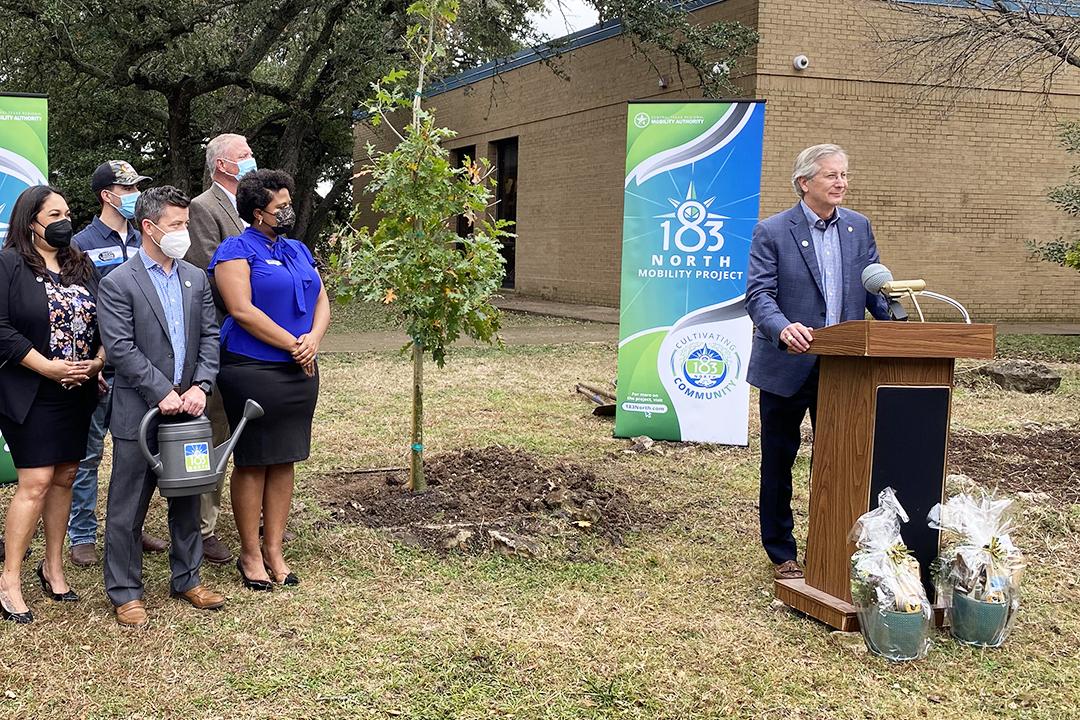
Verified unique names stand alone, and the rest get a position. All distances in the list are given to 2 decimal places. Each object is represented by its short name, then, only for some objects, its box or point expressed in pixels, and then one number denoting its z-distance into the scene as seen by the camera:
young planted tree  5.32
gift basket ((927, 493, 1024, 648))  3.87
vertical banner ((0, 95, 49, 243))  6.08
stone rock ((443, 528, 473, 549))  5.01
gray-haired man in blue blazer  4.46
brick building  15.49
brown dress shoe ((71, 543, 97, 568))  4.76
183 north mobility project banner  7.52
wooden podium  3.85
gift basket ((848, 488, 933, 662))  3.75
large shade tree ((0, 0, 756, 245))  16.05
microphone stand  4.00
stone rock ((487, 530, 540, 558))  4.93
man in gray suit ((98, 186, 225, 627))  3.98
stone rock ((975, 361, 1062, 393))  10.20
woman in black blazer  4.04
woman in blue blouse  4.31
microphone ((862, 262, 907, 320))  3.98
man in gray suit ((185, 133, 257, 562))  4.80
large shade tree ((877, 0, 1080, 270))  12.97
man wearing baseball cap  4.78
